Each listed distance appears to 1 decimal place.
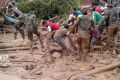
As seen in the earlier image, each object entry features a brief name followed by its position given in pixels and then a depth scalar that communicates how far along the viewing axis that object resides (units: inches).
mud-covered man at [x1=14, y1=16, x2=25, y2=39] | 665.4
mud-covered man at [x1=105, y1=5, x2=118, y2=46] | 534.3
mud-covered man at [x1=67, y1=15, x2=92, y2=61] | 483.2
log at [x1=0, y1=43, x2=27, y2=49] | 665.2
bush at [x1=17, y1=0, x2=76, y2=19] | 946.1
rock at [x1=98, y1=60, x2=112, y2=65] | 495.4
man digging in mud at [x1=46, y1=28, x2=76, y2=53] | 541.6
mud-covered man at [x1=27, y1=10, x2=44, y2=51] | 598.2
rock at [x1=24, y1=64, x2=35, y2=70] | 513.2
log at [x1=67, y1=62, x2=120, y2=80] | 459.1
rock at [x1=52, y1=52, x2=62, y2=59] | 544.0
